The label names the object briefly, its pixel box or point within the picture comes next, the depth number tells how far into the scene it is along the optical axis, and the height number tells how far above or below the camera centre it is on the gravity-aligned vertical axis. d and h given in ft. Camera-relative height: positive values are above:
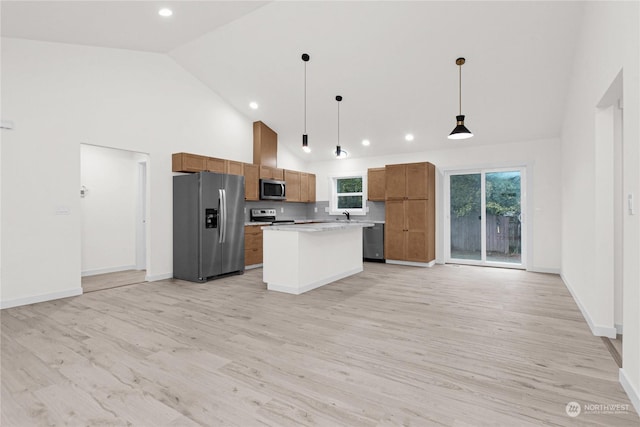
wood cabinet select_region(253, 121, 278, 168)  22.74 +4.91
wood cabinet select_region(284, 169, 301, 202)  24.84 +2.24
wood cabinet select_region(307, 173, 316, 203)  27.27 +2.15
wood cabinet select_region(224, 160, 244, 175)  19.72 +2.89
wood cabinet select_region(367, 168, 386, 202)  23.80 +2.12
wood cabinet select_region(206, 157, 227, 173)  18.62 +2.85
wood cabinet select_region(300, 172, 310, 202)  26.25 +2.15
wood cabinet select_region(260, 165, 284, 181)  22.48 +2.91
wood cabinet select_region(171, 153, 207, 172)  17.40 +2.80
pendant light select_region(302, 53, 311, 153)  15.72 +7.42
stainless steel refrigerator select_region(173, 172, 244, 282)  16.69 -0.66
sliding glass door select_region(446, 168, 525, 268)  20.51 -0.32
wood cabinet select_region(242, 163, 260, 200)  21.17 +2.14
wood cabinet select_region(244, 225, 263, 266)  20.18 -2.01
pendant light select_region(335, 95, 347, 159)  17.08 +6.64
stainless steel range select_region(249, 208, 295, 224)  22.76 -0.21
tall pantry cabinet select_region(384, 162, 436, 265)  21.35 -0.03
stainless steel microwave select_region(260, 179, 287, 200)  22.31 +1.68
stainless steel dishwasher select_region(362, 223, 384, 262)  23.32 -2.21
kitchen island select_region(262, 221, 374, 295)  14.17 -2.06
